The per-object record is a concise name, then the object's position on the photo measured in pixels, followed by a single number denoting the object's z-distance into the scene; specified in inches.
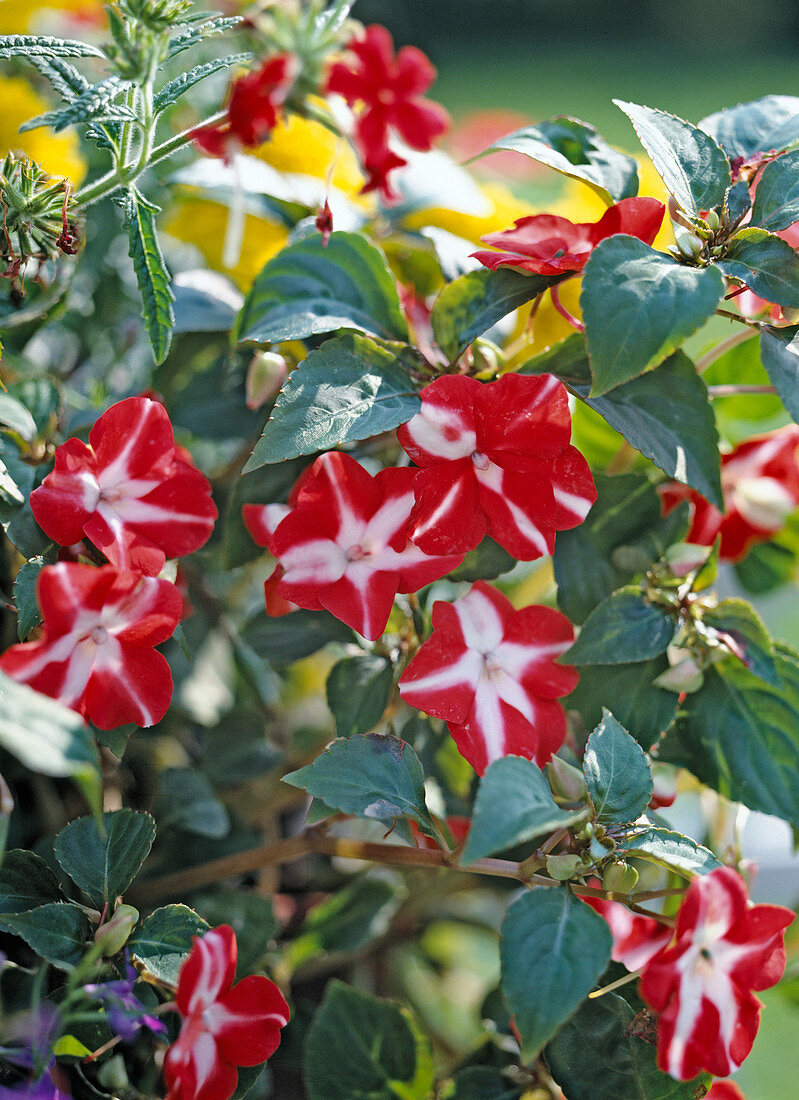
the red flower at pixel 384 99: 29.4
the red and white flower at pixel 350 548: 26.9
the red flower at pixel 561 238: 26.9
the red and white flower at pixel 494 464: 26.5
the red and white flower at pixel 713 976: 25.6
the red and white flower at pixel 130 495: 26.5
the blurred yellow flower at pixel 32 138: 31.0
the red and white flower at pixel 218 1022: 25.7
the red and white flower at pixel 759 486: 30.2
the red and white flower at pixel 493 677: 26.8
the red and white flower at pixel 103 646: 25.8
